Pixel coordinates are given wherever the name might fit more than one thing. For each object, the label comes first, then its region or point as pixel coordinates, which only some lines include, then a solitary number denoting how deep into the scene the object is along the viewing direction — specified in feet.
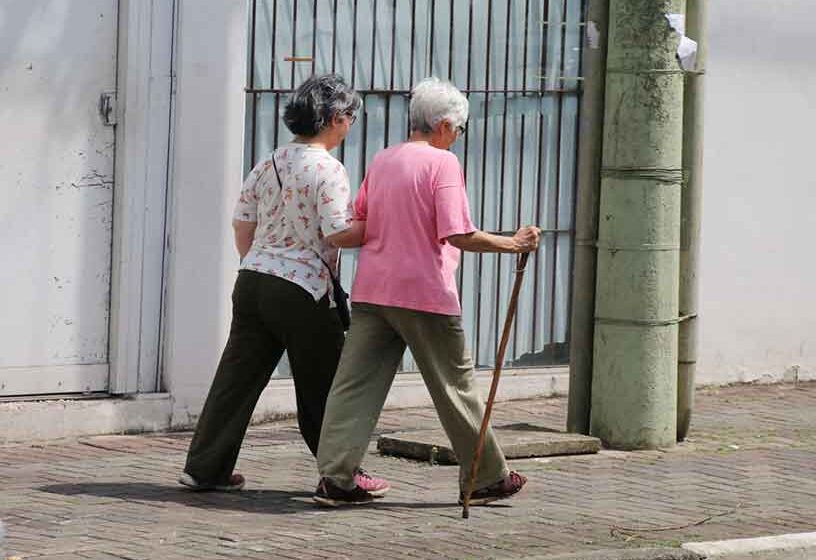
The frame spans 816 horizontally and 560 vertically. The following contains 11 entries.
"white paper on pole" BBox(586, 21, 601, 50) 59.31
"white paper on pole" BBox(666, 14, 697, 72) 57.77
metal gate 63.31
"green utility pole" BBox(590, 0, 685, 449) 57.82
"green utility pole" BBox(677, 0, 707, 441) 59.77
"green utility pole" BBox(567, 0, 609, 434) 59.31
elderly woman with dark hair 47.85
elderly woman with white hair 46.91
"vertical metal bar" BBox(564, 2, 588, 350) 69.97
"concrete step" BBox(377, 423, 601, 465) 55.88
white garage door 57.52
